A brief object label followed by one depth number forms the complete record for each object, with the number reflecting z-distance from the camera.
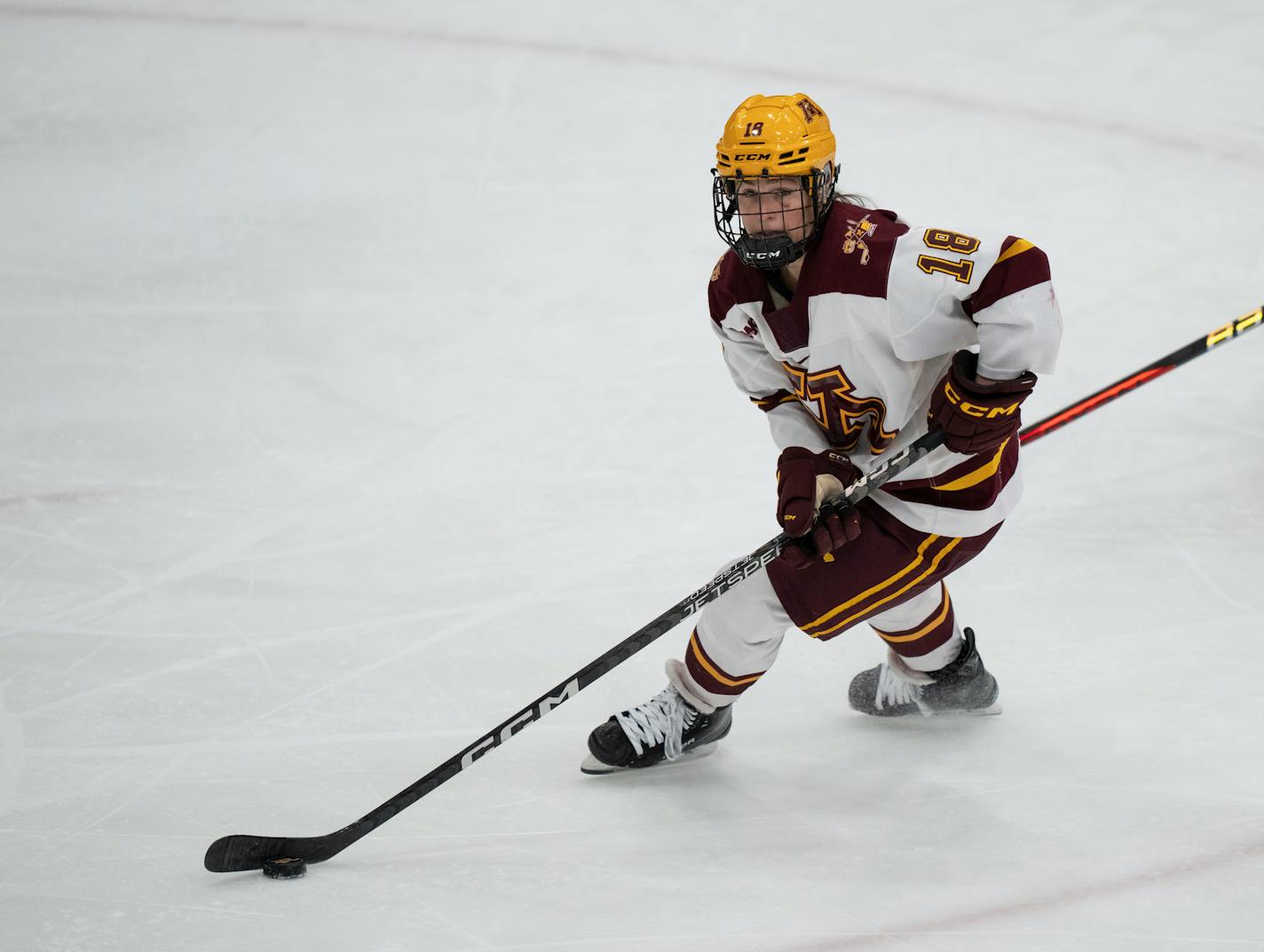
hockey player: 25.61
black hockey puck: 25.68
